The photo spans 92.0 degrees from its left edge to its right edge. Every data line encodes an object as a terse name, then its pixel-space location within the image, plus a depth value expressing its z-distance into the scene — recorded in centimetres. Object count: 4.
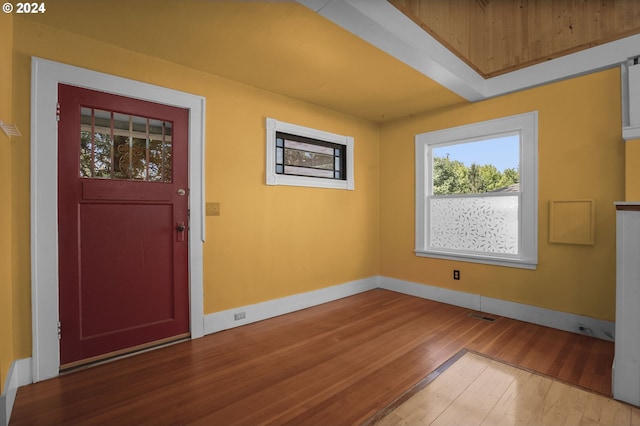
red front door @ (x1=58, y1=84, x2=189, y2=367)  230
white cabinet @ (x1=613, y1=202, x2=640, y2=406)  189
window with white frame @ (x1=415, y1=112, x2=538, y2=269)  330
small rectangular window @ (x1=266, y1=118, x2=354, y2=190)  347
